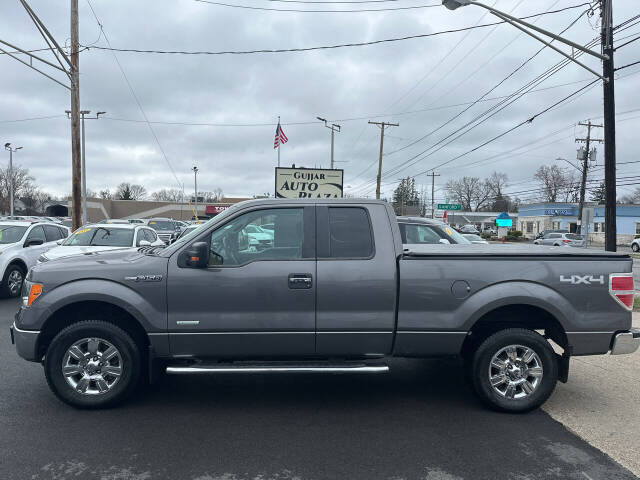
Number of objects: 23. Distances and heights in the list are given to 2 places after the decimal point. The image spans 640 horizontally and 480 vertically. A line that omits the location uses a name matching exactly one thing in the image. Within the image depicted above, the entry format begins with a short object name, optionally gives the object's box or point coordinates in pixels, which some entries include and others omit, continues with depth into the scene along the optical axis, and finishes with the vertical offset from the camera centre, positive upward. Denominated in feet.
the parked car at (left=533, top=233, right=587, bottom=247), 130.93 -2.18
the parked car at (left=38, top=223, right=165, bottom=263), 34.94 -0.64
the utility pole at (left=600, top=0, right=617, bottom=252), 38.27 +8.76
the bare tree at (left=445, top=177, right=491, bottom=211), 378.12 +29.57
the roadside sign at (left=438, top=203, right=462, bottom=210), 142.31 +7.13
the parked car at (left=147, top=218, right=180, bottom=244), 95.62 +0.99
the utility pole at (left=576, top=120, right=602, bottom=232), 139.03 +21.96
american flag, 88.36 +17.47
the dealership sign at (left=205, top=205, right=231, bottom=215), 207.68 +9.20
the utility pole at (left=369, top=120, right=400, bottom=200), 138.10 +24.57
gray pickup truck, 14.48 -2.25
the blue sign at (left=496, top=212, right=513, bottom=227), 118.42 +2.46
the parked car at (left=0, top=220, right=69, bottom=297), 34.53 -1.44
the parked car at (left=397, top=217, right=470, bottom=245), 30.50 -0.02
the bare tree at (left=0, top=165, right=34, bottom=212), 276.41 +27.12
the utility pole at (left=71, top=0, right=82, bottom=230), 52.70 +13.94
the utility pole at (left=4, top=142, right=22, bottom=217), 159.22 +24.73
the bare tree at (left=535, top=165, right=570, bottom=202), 288.71 +30.90
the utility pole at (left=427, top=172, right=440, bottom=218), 271.94 +28.67
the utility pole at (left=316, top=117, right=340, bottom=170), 133.21 +28.00
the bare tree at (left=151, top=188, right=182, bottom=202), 440.04 +31.14
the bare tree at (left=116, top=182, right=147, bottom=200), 359.76 +31.11
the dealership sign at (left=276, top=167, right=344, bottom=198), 50.16 +5.00
